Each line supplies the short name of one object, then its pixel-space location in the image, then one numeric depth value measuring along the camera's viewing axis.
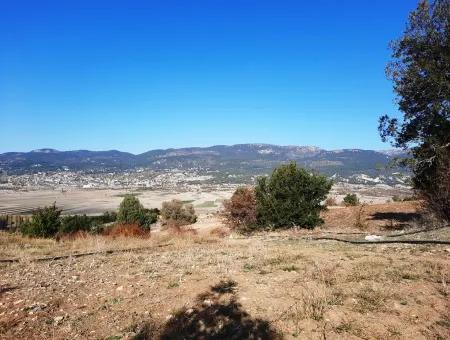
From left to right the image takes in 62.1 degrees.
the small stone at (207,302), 7.89
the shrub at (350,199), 55.42
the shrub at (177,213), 71.68
